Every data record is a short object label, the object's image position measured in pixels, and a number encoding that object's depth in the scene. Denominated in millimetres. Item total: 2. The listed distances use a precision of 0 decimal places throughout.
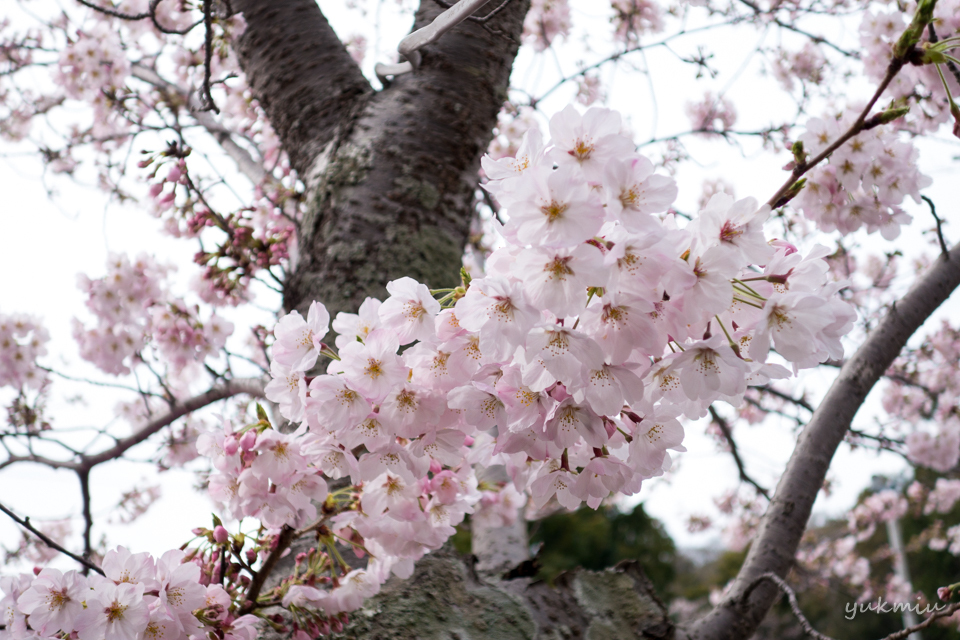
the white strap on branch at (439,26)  636
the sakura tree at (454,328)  545
